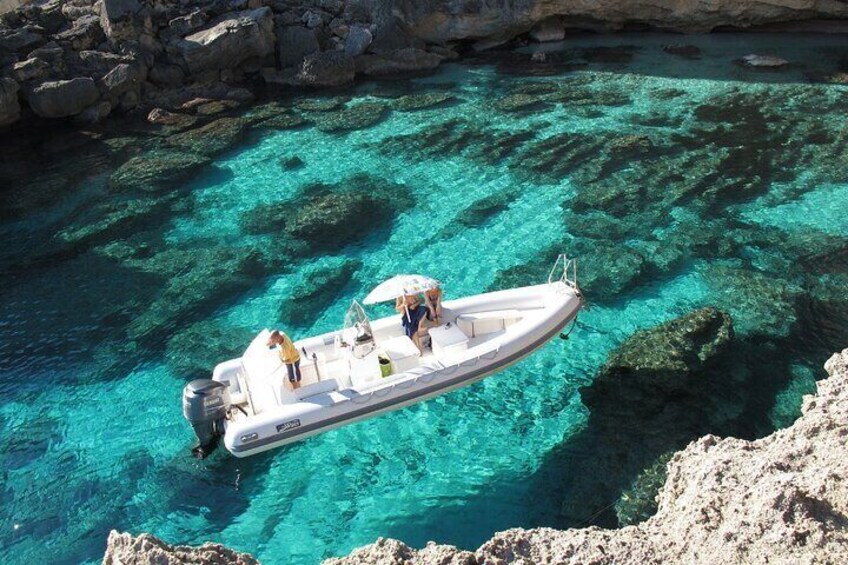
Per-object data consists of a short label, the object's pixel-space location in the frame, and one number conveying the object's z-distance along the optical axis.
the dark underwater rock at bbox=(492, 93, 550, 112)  20.89
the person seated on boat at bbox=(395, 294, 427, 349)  10.31
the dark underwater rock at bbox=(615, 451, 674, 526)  8.27
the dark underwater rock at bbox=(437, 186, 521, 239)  15.11
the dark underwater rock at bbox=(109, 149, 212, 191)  18.25
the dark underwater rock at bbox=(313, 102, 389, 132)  20.67
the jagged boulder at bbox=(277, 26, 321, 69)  24.92
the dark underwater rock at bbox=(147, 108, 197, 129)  21.73
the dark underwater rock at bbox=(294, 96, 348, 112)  22.14
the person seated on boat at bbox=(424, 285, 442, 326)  10.51
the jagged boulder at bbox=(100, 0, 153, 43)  23.31
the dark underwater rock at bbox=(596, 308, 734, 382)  10.23
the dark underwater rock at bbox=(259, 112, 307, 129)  21.09
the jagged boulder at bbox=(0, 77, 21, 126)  21.29
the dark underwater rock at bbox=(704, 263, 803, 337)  11.45
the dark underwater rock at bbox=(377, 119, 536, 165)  18.41
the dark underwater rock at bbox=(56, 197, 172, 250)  16.09
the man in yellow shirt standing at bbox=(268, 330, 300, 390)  9.45
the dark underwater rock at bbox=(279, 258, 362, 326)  12.82
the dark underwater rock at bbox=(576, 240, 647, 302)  12.74
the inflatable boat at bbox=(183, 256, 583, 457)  9.24
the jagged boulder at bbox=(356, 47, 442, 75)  24.70
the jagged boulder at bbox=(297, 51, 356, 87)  23.86
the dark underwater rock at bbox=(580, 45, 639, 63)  24.20
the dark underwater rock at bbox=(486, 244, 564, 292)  12.99
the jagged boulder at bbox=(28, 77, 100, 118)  21.64
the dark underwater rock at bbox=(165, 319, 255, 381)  11.73
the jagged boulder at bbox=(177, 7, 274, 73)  23.69
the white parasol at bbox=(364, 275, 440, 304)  10.07
